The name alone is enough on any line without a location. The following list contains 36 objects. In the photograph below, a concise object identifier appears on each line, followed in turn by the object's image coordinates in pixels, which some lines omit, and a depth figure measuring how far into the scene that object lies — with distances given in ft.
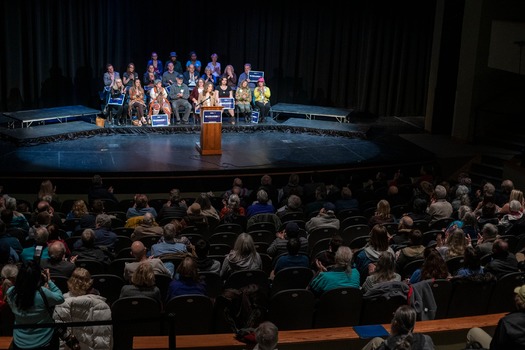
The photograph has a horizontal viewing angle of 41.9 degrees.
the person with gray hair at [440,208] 28.81
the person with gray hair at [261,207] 28.95
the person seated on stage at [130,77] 49.39
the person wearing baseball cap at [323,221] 26.73
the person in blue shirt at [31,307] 14.75
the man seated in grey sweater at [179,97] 50.06
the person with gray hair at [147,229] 24.84
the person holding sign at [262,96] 51.93
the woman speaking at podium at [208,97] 42.42
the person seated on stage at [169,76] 51.38
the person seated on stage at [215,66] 53.47
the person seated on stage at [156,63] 51.83
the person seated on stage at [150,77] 50.19
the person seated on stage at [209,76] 52.49
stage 38.11
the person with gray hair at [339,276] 19.40
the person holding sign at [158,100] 48.96
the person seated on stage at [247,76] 53.52
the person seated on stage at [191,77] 52.54
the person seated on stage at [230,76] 53.42
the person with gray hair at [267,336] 13.46
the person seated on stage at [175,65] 53.16
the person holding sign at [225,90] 51.19
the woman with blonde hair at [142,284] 18.13
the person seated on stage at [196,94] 49.67
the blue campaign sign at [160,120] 48.52
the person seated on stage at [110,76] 49.02
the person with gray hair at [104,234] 23.98
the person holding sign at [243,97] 51.57
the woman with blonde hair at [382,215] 27.08
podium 40.19
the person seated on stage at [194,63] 53.01
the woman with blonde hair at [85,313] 16.49
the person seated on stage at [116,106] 48.47
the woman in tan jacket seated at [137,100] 48.65
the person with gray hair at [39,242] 21.85
